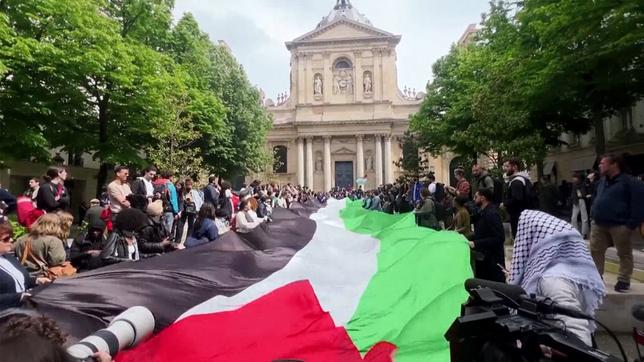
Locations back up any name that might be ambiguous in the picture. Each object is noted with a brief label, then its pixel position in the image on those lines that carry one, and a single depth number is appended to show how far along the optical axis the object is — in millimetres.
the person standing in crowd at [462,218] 7254
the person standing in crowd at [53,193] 7988
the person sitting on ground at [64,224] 5435
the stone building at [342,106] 55375
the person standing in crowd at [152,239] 6441
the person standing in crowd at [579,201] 11086
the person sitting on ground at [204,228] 7742
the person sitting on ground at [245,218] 9969
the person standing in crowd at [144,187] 8994
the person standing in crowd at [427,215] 10133
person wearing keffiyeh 2861
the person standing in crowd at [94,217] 6913
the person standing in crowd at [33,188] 9345
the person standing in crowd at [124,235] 5566
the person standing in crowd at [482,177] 8336
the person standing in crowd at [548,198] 12690
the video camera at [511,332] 1723
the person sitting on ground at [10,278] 3531
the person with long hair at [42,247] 5133
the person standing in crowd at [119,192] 7773
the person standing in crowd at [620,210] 5445
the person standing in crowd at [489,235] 5230
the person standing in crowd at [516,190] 6902
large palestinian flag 3578
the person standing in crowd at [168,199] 10477
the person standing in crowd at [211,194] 12873
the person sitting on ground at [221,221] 12407
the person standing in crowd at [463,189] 7715
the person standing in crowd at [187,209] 12216
